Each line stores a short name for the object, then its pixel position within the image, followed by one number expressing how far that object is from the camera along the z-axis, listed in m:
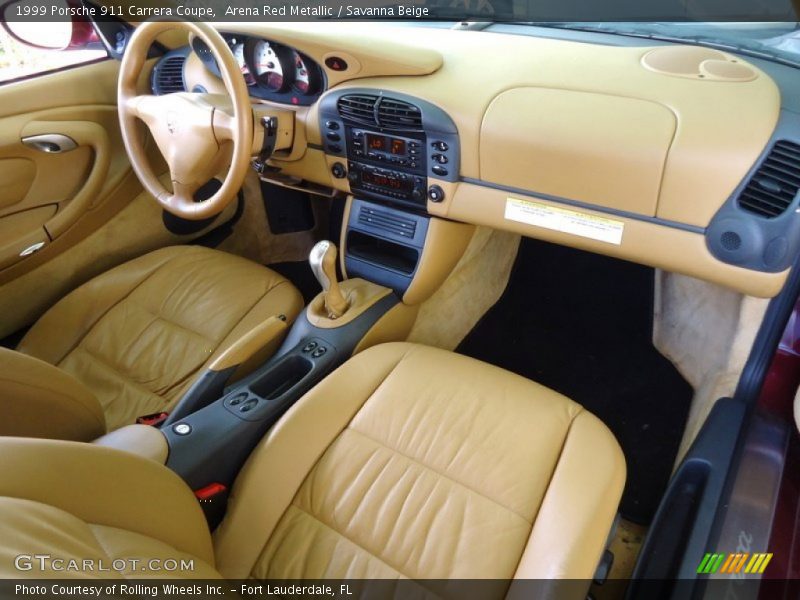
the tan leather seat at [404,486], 0.84
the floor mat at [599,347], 1.60
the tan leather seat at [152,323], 1.56
